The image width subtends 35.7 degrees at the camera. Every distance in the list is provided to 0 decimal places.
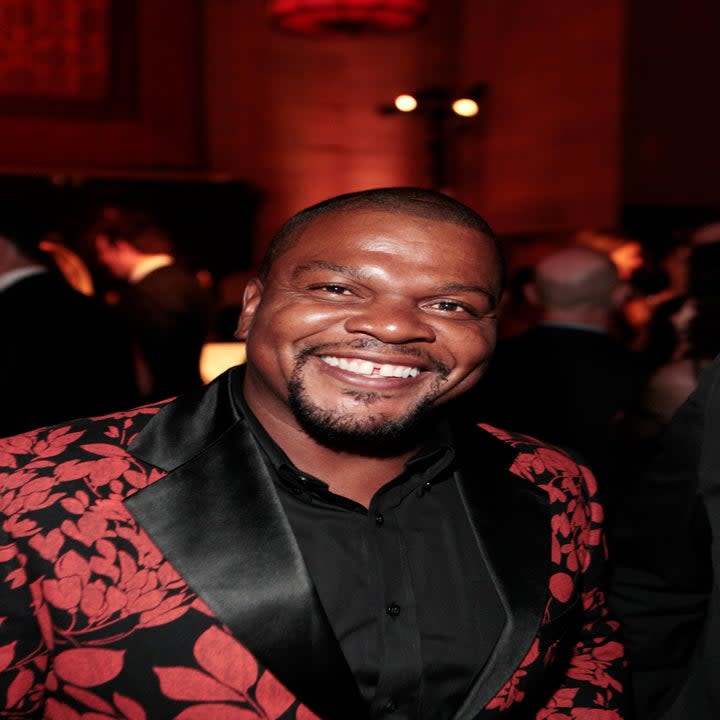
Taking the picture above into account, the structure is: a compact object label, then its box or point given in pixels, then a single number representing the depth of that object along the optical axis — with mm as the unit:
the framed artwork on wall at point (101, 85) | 8492
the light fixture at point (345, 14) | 6129
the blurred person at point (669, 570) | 1465
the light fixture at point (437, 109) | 8000
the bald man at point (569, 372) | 2914
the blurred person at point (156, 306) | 4340
